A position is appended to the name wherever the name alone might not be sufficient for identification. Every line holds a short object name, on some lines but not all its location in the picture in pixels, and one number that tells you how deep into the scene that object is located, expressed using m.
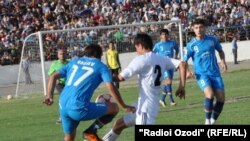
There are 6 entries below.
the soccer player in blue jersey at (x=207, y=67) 15.02
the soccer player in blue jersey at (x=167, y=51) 20.53
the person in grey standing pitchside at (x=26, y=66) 30.50
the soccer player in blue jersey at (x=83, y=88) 11.24
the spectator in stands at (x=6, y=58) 35.94
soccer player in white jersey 11.15
